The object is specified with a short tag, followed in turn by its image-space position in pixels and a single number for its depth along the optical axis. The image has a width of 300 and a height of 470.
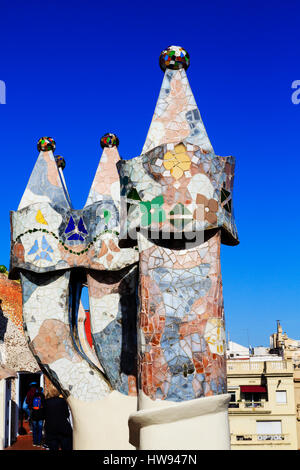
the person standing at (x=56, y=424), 8.30
